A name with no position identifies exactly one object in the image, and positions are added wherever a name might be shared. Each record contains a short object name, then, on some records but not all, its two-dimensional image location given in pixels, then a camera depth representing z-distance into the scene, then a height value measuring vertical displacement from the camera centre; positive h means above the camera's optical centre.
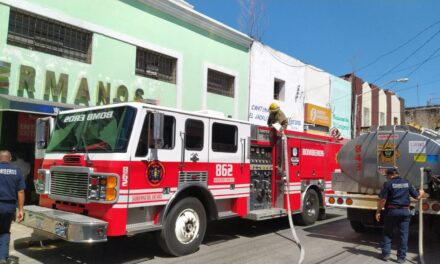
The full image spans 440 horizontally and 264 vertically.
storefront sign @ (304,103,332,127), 22.98 +2.87
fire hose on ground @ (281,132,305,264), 9.29 -0.08
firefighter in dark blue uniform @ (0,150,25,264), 6.00 -0.54
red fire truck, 6.29 -0.22
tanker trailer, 8.05 +0.03
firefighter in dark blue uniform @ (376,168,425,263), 7.43 -0.67
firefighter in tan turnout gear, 9.77 +1.10
